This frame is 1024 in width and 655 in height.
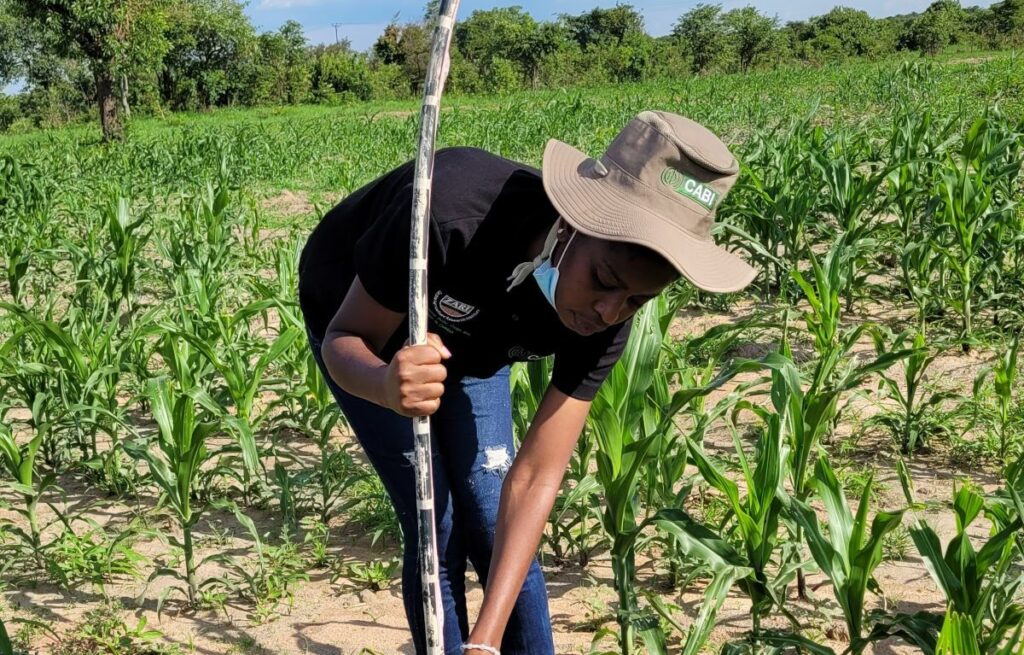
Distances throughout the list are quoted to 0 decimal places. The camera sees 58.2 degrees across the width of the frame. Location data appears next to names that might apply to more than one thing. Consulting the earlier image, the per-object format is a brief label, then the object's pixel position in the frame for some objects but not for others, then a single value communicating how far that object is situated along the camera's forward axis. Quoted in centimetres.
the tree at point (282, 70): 3725
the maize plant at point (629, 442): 188
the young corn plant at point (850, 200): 399
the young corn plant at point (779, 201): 433
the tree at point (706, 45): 3641
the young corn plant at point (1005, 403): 265
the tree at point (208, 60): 3897
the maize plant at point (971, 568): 162
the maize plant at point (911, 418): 281
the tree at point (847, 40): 3471
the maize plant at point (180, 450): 223
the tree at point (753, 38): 3547
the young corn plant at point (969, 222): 366
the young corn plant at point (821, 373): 204
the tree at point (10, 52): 4838
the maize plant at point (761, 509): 182
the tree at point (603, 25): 5288
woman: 123
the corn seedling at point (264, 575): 231
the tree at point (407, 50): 4041
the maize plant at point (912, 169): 428
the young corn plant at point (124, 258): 416
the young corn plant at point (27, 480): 232
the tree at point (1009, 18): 3402
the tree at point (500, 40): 3784
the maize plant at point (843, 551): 171
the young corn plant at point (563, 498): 230
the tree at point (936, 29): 3525
